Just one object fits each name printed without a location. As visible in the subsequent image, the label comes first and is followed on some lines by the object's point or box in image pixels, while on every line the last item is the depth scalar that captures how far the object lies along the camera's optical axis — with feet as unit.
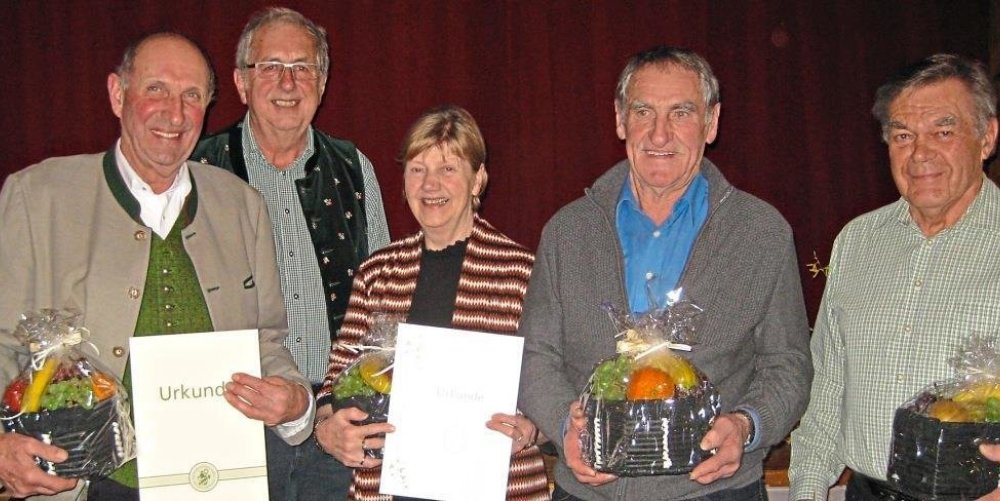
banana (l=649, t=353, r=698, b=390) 8.16
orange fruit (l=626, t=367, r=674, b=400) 7.95
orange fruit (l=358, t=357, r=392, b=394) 9.67
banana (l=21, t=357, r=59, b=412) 8.05
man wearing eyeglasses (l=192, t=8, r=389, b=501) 12.05
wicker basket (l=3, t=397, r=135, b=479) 8.03
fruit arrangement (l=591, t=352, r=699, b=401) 7.98
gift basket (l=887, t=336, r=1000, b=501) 7.81
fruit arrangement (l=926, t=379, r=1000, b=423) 7.84
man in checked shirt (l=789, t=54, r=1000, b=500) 8.96
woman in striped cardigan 10.54
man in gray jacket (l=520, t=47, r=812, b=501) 8.93
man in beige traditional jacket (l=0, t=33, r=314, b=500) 9.08
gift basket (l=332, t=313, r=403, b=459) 9.68
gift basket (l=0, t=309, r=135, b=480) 8.05
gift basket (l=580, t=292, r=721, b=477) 7.90
